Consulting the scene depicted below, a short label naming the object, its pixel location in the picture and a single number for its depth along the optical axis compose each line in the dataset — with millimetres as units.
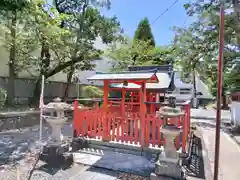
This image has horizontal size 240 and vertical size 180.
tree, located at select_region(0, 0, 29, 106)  4832
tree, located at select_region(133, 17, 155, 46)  19995
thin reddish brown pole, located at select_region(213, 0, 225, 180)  2279
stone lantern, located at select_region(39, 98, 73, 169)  4258
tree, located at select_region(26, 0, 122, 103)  10688
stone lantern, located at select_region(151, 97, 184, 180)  3561
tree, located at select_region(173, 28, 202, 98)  11055
